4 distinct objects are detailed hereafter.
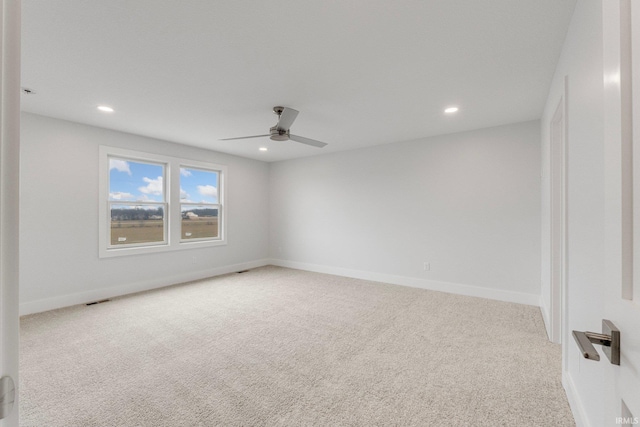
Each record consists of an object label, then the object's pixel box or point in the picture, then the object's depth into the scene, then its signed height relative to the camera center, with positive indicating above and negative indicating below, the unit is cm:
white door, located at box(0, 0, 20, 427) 51 +2
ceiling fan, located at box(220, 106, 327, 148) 310 +103
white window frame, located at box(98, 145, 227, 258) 412 +13
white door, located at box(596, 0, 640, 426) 59 +5
